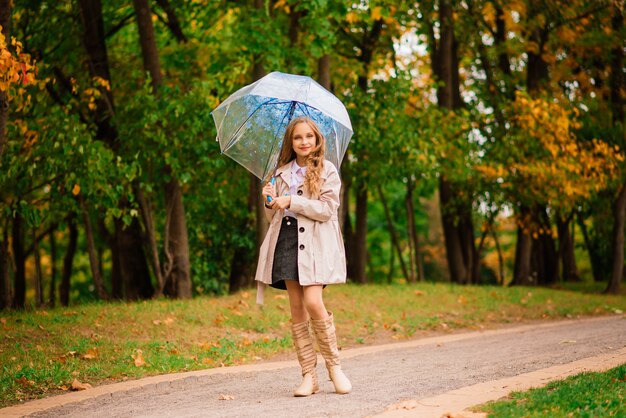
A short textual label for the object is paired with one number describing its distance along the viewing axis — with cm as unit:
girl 635
